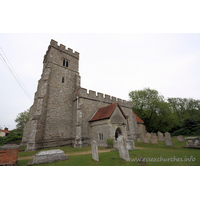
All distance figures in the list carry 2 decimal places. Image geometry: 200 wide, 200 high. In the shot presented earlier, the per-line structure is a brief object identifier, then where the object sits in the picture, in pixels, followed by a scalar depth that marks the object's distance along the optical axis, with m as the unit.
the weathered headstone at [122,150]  6.03
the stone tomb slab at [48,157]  5.91
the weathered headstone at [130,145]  9.85
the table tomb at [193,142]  8.88
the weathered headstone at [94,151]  6.27
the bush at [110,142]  12.08
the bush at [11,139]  20.09
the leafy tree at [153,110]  26.42
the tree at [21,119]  41.11
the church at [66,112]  13.06
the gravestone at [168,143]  10.61
